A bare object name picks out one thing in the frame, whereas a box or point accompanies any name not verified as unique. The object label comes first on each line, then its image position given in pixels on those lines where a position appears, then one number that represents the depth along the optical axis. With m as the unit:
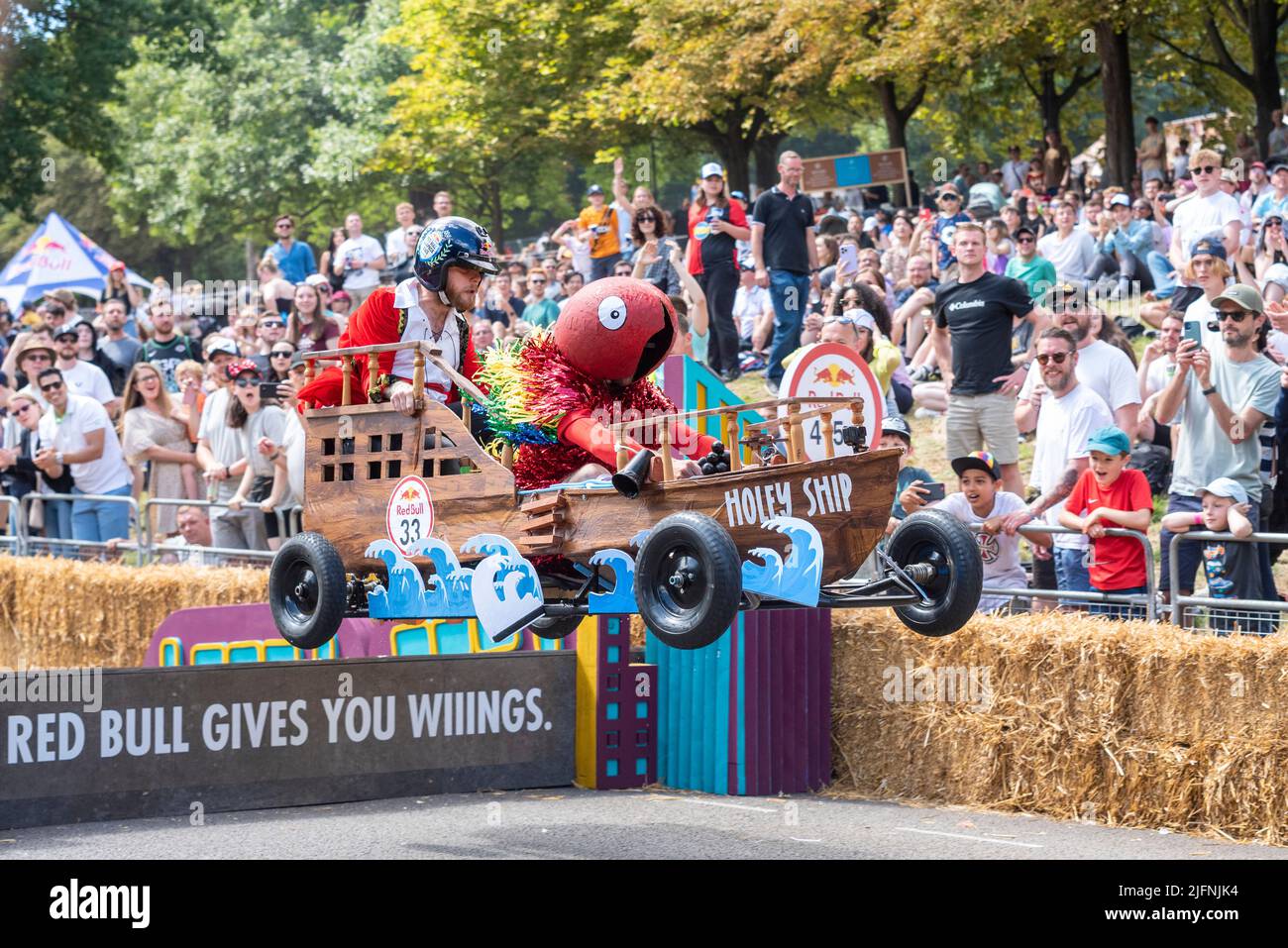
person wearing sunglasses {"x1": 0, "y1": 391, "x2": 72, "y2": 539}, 15.93
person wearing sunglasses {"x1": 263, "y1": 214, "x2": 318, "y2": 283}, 20.81
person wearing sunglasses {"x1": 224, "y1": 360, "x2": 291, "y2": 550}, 13.89
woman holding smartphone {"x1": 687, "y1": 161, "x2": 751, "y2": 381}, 17.30
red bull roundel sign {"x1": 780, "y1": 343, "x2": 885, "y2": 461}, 8.11
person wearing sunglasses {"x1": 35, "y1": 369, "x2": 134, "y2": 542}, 15.46
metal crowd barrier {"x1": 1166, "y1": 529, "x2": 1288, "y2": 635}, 8.80
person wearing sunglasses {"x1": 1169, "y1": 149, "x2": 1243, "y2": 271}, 15.56
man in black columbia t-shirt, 12.46
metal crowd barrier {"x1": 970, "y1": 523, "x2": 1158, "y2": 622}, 9.53
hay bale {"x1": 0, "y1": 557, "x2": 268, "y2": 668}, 13.12
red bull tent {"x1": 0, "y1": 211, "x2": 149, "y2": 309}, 27.50
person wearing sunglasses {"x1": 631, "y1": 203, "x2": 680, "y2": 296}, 16.08
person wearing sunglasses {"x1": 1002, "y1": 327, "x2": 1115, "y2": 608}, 10.87
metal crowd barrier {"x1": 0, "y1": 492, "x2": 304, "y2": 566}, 13.71
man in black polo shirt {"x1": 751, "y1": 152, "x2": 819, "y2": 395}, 16.44
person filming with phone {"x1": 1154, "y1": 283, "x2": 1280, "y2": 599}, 10.42
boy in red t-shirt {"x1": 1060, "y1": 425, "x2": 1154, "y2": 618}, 9.84
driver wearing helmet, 7.94
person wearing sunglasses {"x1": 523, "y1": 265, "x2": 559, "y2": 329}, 19.56
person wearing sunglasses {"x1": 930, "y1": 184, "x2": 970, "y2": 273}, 18.33
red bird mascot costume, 7.28
